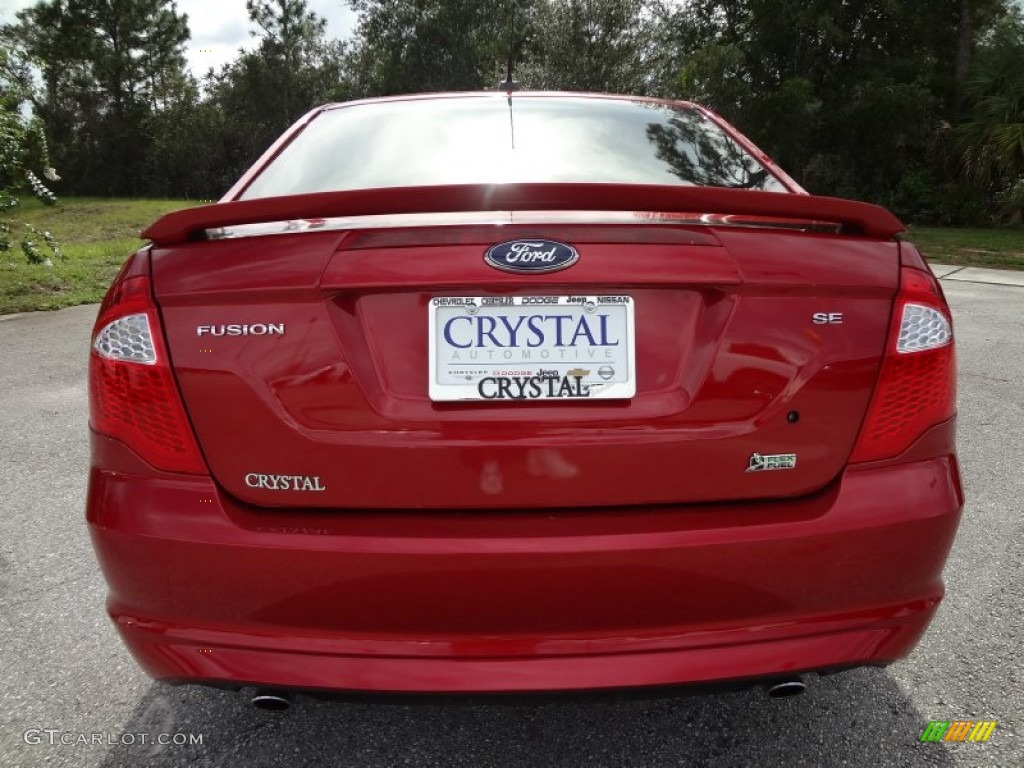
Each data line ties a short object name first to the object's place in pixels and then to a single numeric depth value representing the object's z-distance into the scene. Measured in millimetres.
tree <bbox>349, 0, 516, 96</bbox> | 35938
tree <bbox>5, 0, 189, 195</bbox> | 43625
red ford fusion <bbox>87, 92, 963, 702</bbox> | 1489
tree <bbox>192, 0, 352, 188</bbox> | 41031
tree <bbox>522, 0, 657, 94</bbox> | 25859
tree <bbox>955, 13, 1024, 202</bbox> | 16891
